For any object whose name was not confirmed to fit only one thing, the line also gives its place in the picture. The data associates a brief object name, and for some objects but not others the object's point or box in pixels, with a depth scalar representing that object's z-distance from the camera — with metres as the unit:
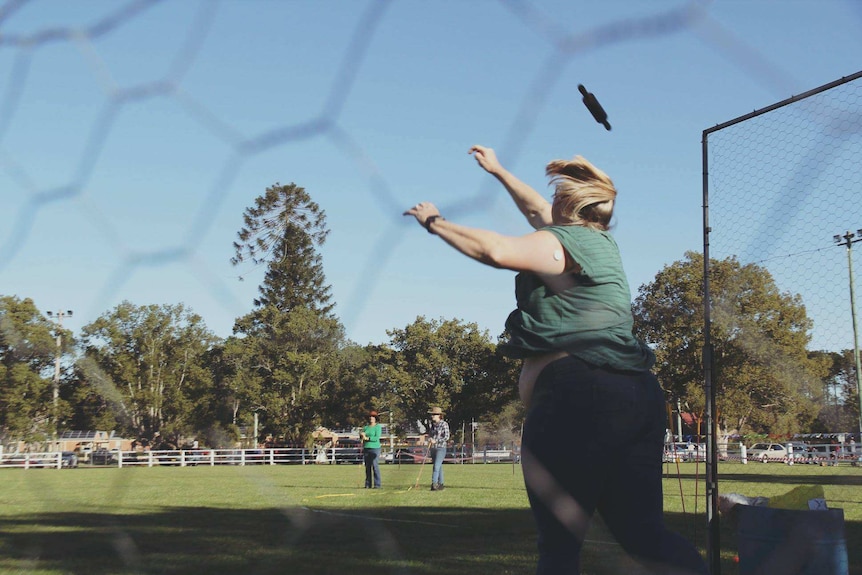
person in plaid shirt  11.19
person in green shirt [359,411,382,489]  11.91
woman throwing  2.19
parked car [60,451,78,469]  29.20
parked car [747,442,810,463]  26.53
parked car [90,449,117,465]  28.22
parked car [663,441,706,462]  32.81
